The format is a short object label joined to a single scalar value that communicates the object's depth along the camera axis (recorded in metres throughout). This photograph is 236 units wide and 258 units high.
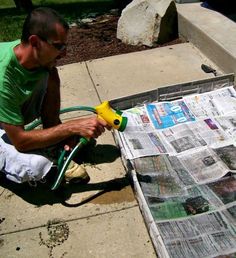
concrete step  2.38
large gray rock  2.91
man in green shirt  1.39
